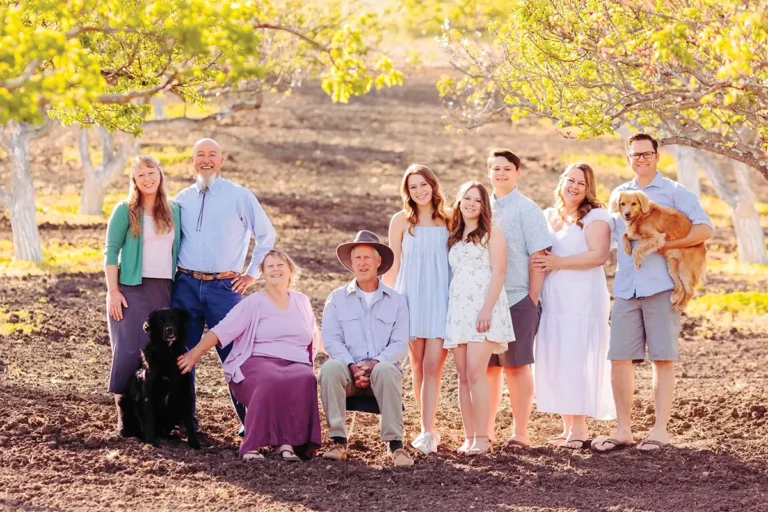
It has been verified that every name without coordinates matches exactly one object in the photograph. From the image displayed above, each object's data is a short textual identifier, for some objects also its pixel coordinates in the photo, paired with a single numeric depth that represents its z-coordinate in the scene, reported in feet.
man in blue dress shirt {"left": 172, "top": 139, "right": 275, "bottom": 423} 52.94
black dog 49.78
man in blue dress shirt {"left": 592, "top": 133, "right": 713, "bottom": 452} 50.17
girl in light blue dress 50.88
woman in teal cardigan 51.84
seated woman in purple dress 49.07
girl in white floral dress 49.93
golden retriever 49.93
